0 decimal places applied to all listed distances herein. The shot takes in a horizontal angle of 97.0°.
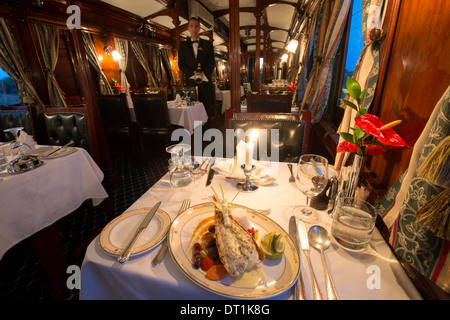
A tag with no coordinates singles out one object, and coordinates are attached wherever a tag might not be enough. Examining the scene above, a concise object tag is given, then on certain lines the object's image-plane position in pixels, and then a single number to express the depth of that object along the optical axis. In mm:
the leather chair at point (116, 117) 3148
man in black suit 4871
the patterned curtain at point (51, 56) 4707
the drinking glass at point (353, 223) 609
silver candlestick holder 958
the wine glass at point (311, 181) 765
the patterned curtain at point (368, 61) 1230
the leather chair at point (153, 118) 3059
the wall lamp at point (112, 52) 6466
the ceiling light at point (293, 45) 6092
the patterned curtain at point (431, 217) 522
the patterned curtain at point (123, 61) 6934
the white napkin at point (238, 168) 1037
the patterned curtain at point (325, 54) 2369
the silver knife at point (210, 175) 1026
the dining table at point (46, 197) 1134
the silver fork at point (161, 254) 566
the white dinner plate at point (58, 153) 1467
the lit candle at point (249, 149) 937
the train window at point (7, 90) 4403
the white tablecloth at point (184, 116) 3531
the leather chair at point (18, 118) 2100
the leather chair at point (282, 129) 1551
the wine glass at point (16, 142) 1389
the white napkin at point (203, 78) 5027
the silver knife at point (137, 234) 568
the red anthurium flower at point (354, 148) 792
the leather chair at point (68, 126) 1932
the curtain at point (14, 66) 4141
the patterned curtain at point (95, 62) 5805
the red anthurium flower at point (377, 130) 648
